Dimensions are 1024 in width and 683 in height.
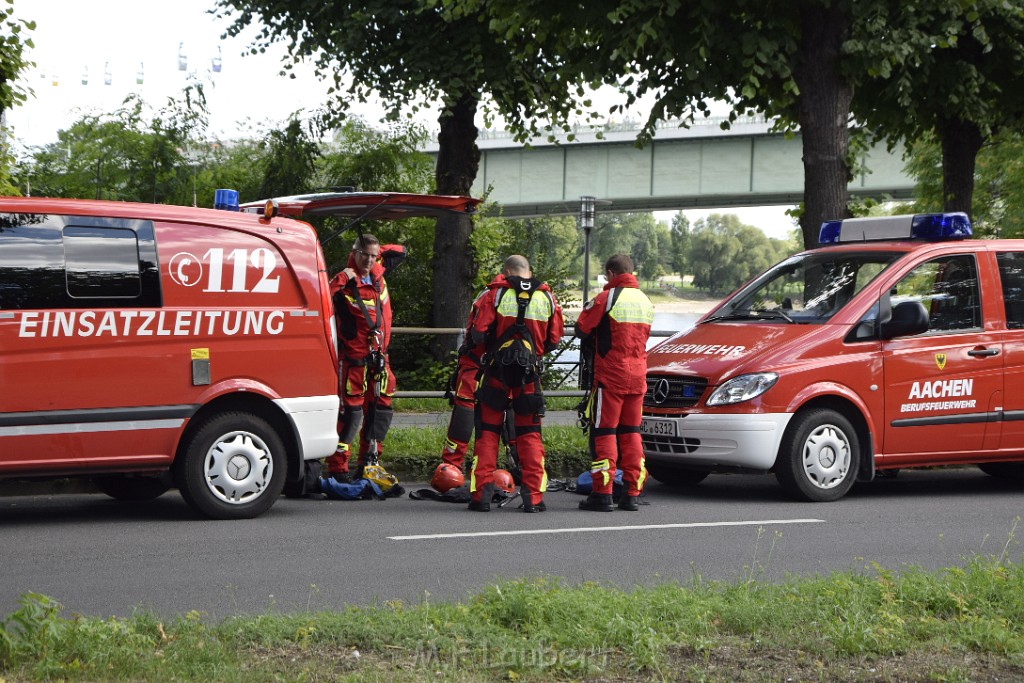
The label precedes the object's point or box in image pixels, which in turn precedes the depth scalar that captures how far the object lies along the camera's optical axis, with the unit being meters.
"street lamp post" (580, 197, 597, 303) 30.06
